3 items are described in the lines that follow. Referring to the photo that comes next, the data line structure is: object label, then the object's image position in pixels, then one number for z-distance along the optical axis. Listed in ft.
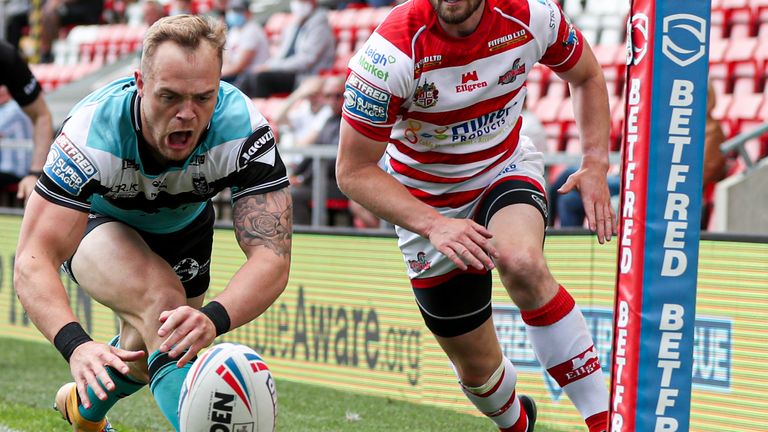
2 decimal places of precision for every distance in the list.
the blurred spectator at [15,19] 70.18
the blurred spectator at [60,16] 68.64
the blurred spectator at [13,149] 41.75
